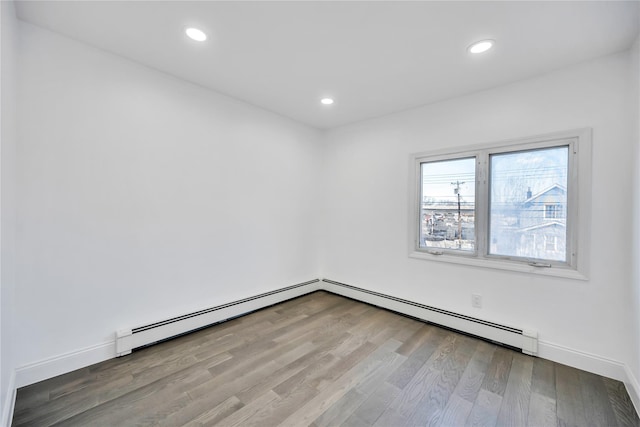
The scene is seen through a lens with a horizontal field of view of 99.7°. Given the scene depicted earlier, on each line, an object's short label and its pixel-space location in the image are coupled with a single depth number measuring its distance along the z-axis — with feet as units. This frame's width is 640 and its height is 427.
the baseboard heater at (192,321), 7.63
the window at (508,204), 7.63
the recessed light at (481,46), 6.66
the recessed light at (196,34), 6.52
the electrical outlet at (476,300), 9.12
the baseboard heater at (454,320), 8.07
